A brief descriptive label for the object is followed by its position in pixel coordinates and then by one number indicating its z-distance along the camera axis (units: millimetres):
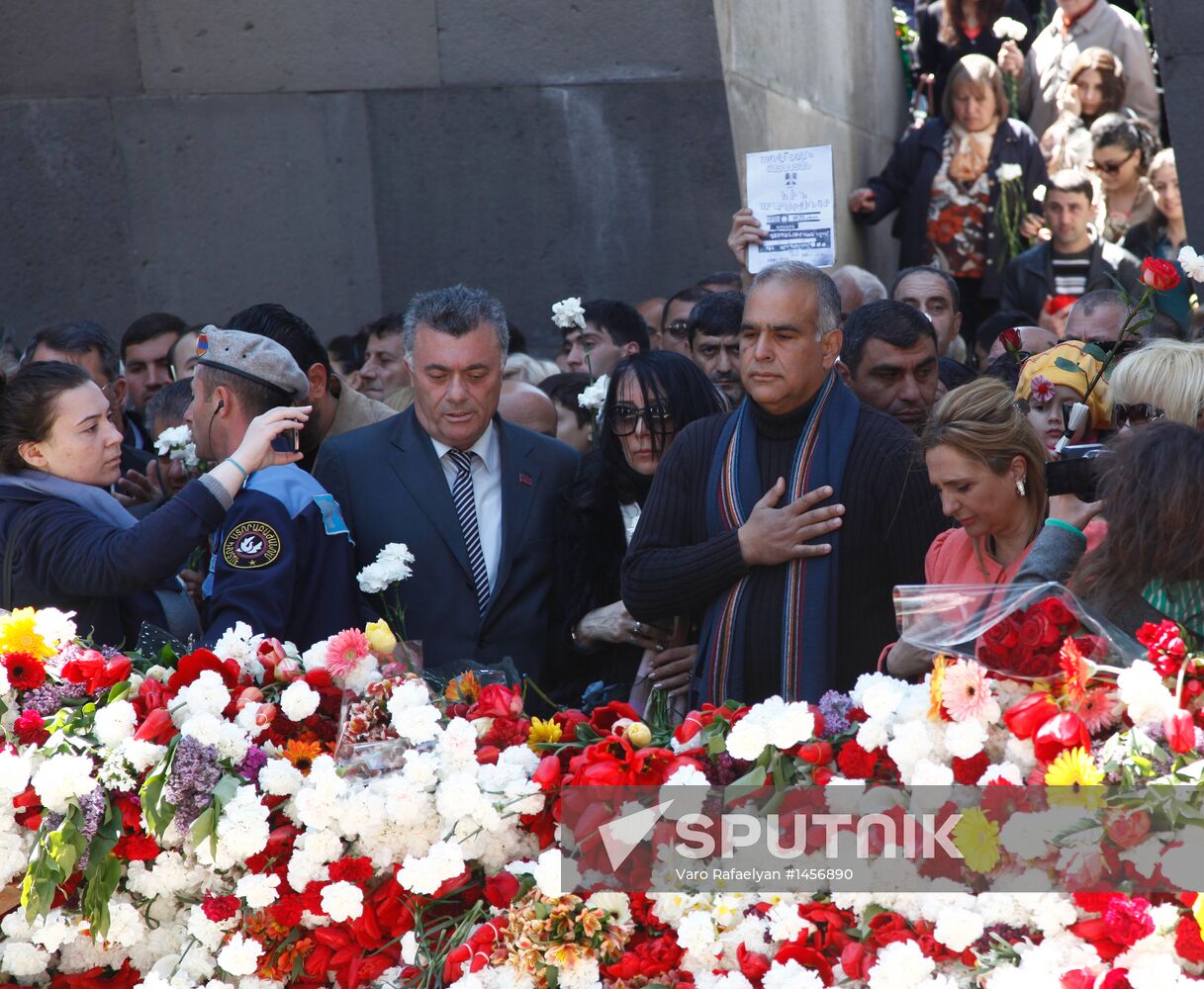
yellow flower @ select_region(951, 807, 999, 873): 2684
